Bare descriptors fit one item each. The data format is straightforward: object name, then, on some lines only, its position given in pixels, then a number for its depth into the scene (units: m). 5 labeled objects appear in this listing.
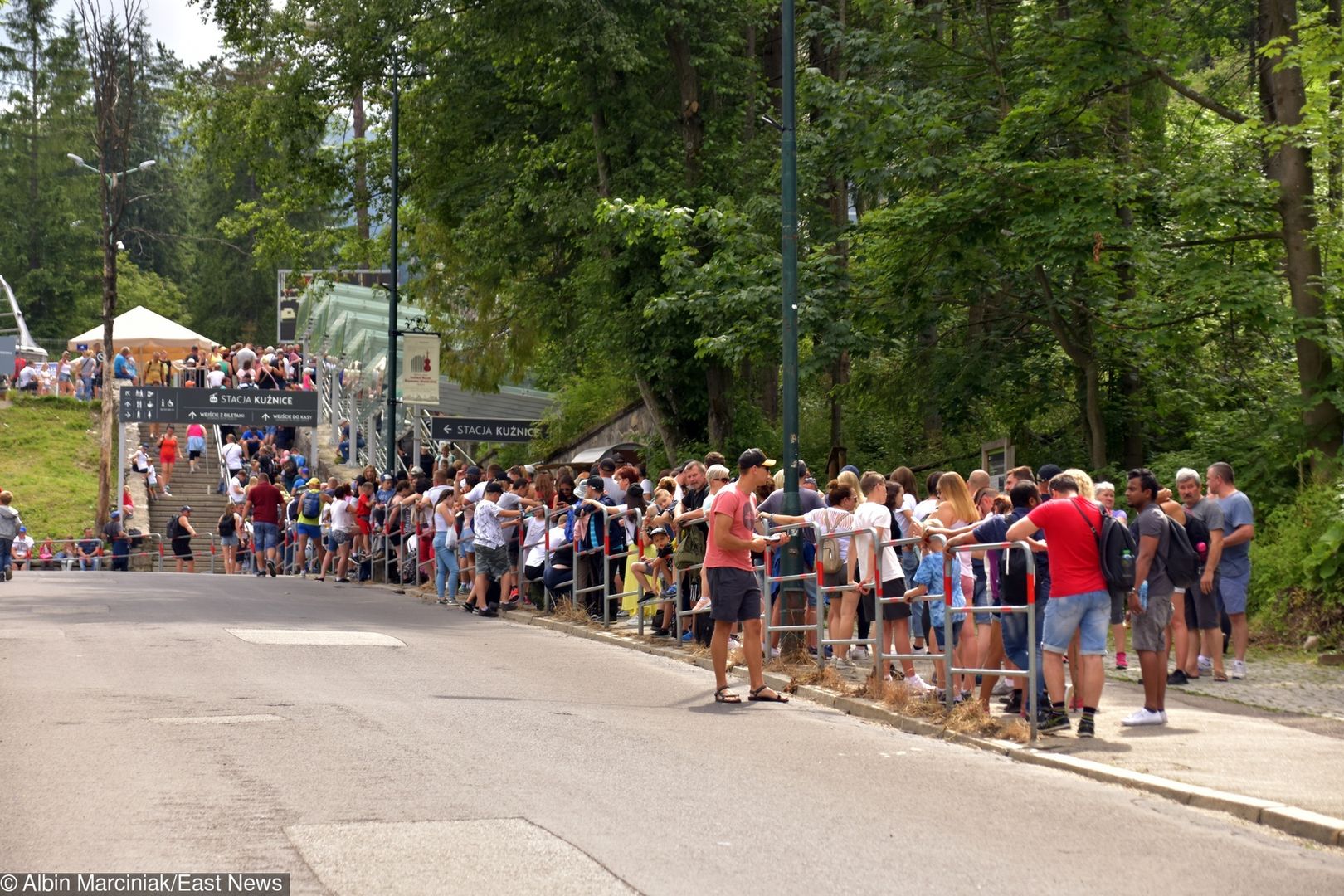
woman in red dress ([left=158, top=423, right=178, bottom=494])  50.78
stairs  47.77
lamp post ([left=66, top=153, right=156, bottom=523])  46.25
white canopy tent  57.34
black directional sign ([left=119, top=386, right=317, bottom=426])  48.69
